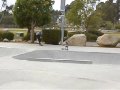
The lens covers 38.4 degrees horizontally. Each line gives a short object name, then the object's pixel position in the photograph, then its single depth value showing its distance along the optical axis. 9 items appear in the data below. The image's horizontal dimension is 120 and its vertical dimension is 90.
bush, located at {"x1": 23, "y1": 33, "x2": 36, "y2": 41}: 15.54
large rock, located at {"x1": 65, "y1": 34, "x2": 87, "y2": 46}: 13.06
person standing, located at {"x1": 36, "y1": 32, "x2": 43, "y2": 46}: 12.81
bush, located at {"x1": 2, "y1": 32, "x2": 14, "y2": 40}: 15.46
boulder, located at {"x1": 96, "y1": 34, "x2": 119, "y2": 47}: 12.64
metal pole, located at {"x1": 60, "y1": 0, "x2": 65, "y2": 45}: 11.90
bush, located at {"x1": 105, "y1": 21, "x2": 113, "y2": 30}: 36.04
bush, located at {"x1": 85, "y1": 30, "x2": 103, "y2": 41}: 17.55
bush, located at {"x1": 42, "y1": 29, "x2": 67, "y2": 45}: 13.25
